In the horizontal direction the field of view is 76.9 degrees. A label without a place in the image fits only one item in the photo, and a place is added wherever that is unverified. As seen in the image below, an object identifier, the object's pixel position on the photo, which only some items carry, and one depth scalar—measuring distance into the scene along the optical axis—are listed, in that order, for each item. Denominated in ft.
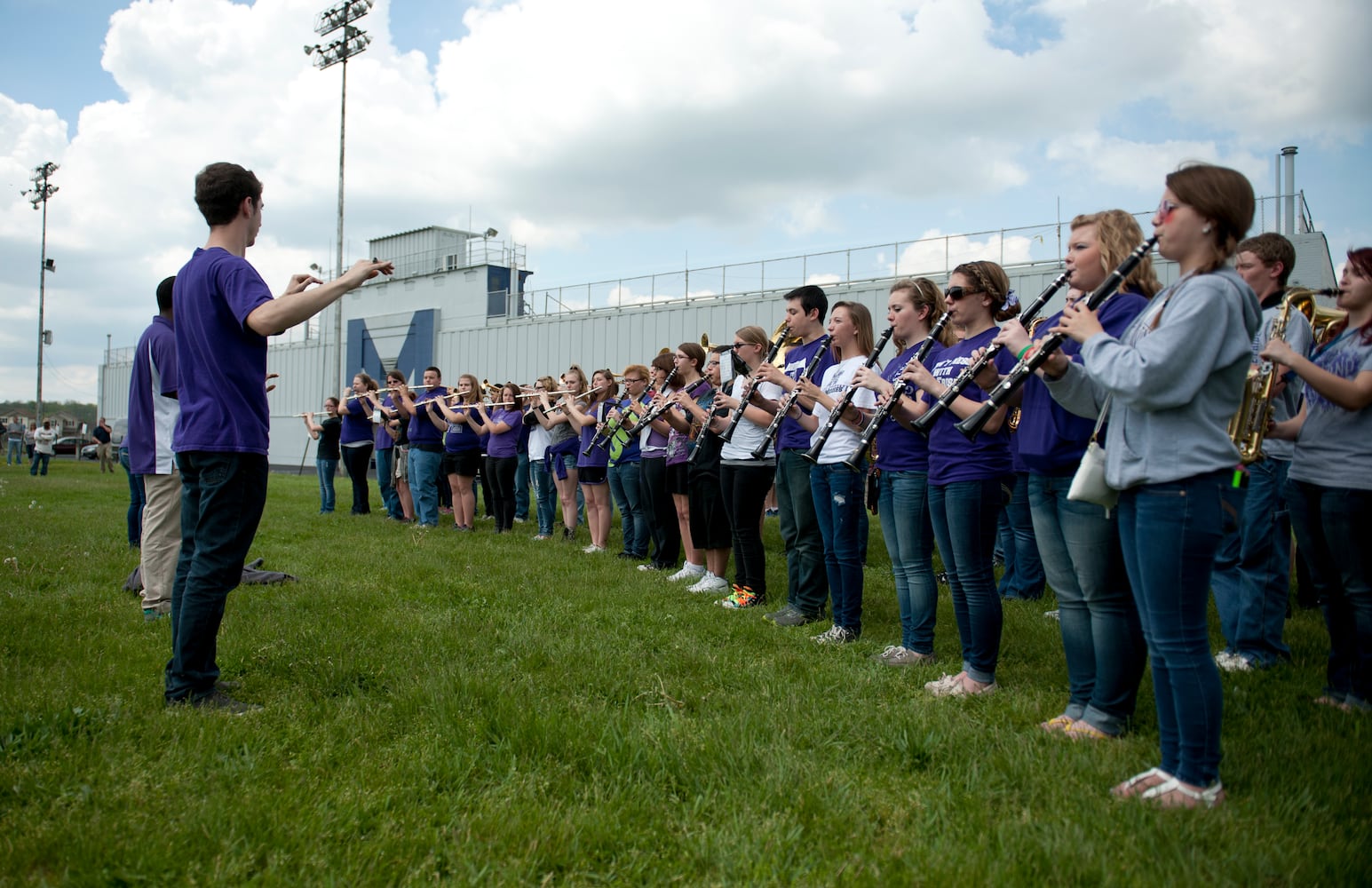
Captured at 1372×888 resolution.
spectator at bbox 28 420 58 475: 83.25
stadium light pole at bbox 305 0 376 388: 105.40
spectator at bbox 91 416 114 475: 93.62
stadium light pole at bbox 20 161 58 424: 157.07
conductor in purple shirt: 11.65
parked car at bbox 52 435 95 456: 139.74
